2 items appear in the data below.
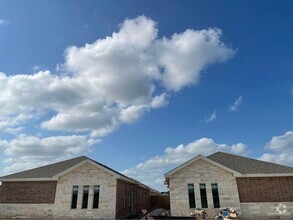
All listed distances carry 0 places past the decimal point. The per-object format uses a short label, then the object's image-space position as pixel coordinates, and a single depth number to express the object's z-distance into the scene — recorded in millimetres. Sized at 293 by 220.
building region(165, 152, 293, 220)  18531
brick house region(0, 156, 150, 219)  19594
